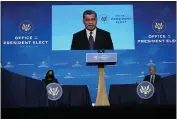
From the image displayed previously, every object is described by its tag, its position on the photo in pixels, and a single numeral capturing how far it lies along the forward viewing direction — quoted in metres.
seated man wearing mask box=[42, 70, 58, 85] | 3.68
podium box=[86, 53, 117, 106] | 3.65
